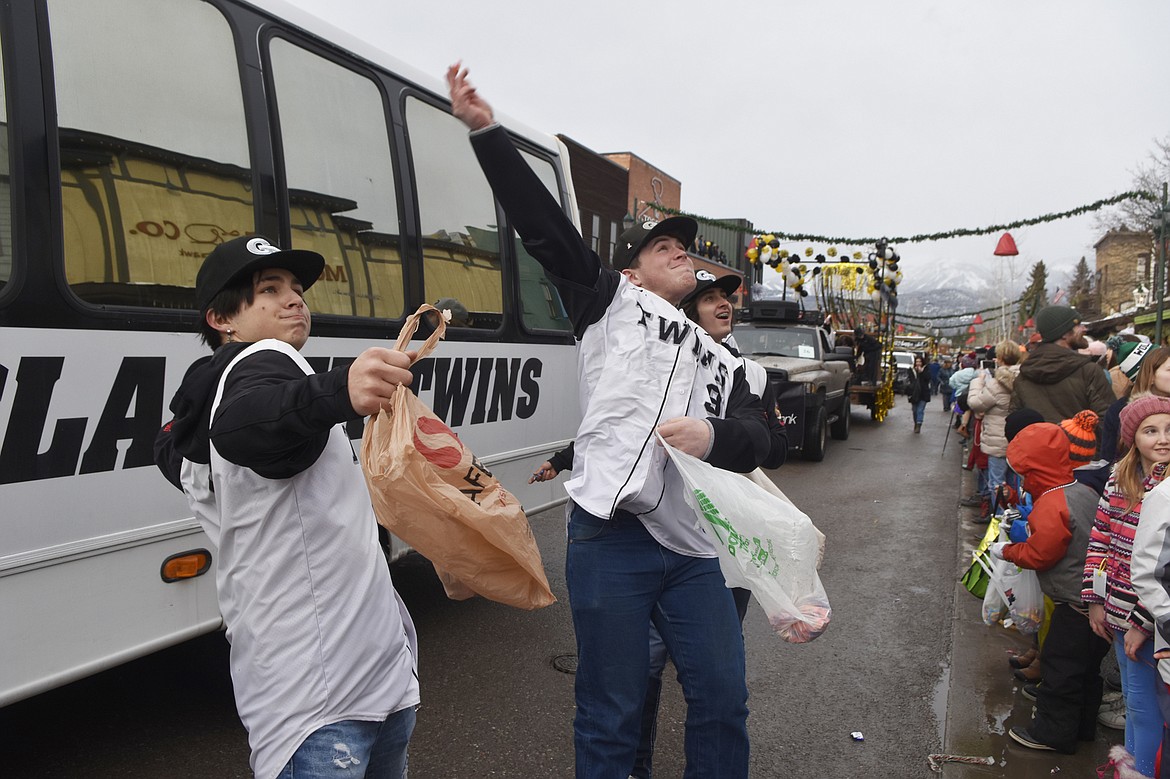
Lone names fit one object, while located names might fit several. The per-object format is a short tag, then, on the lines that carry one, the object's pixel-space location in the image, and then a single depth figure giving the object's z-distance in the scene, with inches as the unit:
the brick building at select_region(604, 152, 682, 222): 1186.6
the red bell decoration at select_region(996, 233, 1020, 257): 658.8
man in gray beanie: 238.1
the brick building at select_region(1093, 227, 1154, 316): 1268.5
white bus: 108.0
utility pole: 549.0
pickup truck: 470.6
